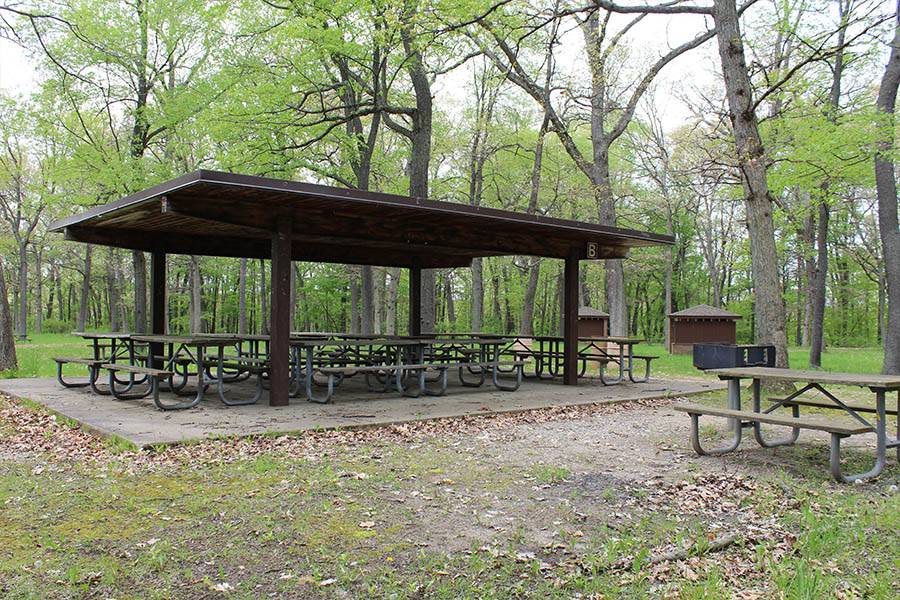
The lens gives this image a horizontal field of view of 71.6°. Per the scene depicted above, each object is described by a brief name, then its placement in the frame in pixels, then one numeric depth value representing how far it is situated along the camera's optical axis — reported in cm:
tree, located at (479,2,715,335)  1457
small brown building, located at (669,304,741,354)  2231
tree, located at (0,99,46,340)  2539
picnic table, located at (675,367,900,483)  431
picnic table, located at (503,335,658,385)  1027
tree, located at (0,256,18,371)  1072
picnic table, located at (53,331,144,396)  809
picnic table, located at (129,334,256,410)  689
